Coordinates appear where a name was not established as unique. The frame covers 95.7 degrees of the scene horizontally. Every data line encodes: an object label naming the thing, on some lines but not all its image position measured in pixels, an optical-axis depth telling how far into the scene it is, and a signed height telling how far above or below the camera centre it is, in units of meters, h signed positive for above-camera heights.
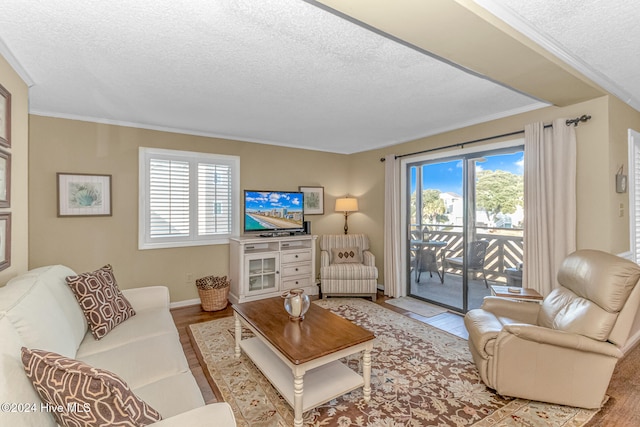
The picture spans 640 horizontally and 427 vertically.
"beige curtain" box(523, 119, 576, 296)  2.78 +0.13
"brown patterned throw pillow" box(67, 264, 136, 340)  2.10 -0.67
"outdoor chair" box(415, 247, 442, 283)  4.29 -0.74
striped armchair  4.36 -0.91
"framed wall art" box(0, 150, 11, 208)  1.92 +0.23
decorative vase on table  2.39 -0.75
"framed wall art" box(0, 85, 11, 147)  1.93 +0.66
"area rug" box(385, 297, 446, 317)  3.89 -1.32
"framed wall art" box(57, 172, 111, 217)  3.33 +0.23
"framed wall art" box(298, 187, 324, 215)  5.14 +0.24
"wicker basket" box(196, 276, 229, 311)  3.88 -1.07
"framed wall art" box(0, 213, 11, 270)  1.92 -0.18
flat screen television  4.50 +0.04
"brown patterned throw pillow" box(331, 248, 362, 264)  4.74 -0.70
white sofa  1.03 -0.79
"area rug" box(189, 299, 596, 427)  1.92 -1.36
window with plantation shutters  3.83 +0.22
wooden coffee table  1.87 -0.94
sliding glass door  3.43 -0.16
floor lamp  5.14 +0.15
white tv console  4.11 -0.78
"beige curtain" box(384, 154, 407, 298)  4.53 -0.28
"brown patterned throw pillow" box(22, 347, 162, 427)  1.00 -0.63
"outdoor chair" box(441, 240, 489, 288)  3.67 -0.55
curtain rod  2.72 +0.90
